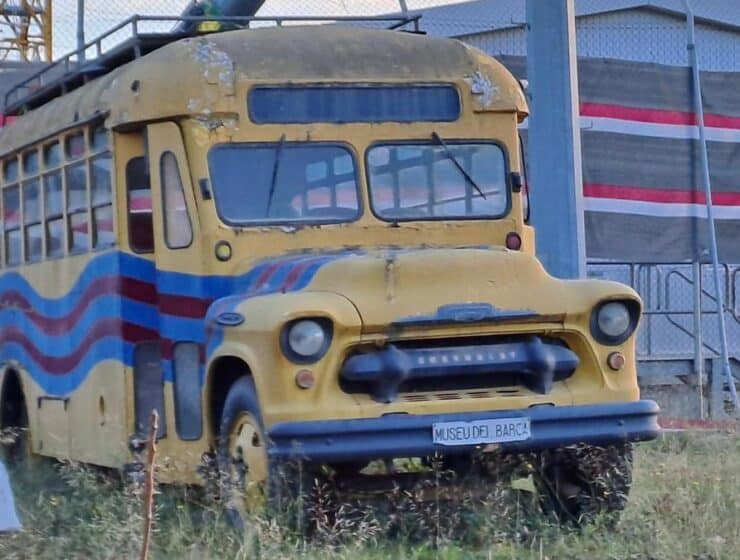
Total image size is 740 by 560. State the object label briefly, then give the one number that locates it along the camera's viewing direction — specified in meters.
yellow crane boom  26.92
